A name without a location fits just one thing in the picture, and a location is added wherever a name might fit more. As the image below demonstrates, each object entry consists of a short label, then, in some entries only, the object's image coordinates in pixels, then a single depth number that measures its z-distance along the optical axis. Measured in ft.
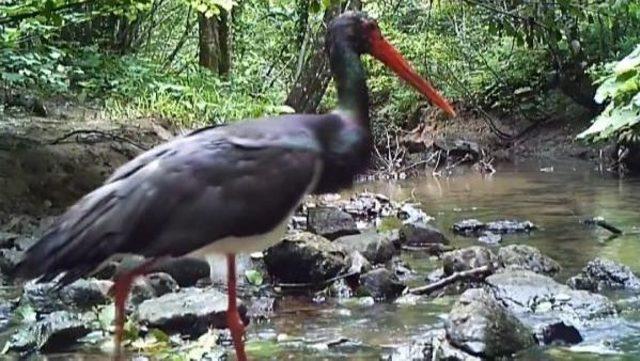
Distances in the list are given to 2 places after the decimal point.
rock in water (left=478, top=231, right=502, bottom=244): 29.43
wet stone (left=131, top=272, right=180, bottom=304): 20.75
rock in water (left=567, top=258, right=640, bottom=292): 22.65
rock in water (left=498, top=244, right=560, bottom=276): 24.58
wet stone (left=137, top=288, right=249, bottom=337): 18.26
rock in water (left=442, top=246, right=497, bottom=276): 24.31
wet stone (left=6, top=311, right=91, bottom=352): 17.12
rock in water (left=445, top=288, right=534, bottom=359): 17.11
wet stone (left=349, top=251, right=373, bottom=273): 23.44
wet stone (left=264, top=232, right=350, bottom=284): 23.18
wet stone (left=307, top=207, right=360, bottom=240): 28.68
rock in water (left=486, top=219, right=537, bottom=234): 30.91
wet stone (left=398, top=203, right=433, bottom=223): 33.77
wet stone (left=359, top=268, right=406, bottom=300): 22.29
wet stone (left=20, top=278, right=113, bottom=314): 20.36
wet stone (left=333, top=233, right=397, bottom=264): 26.05
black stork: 10.19
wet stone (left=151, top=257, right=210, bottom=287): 22.85
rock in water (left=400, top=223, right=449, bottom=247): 28.91
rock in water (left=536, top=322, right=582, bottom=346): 18.10
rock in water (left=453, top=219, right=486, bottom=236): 31.12
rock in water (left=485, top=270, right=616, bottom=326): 20.22
